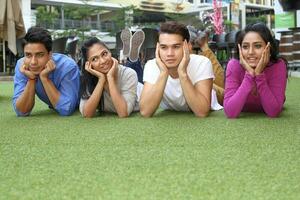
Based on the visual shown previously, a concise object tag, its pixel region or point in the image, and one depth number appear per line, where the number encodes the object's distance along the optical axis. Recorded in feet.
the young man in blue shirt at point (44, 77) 10.72
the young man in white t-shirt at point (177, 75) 9.94
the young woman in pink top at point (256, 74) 9.48
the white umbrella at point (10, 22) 17.51
